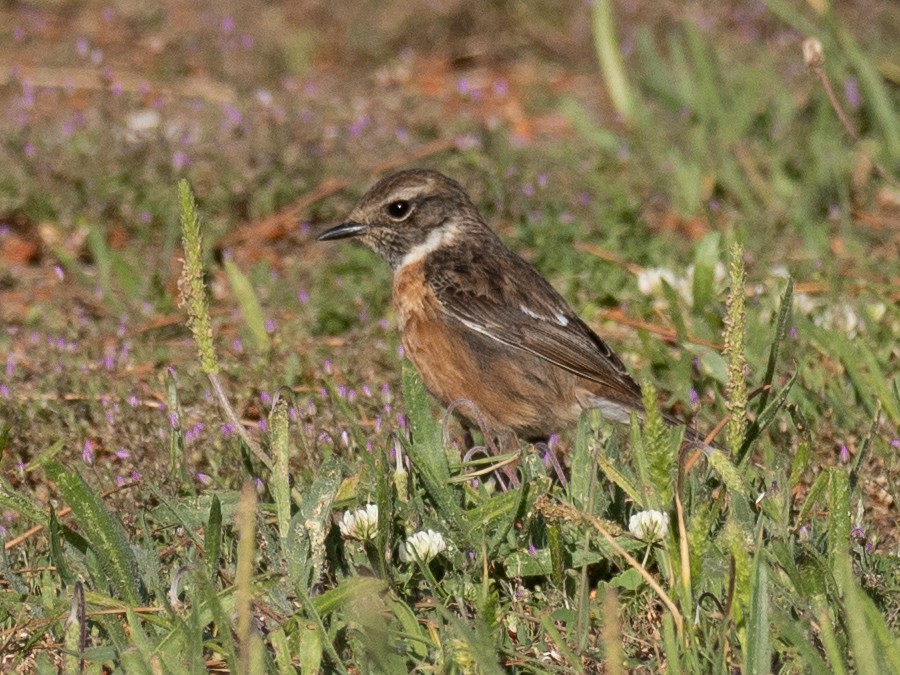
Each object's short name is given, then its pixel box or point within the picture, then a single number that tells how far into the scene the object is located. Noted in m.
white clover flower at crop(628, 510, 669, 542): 8.74
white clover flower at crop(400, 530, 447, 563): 8.87
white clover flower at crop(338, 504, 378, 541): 8.83
